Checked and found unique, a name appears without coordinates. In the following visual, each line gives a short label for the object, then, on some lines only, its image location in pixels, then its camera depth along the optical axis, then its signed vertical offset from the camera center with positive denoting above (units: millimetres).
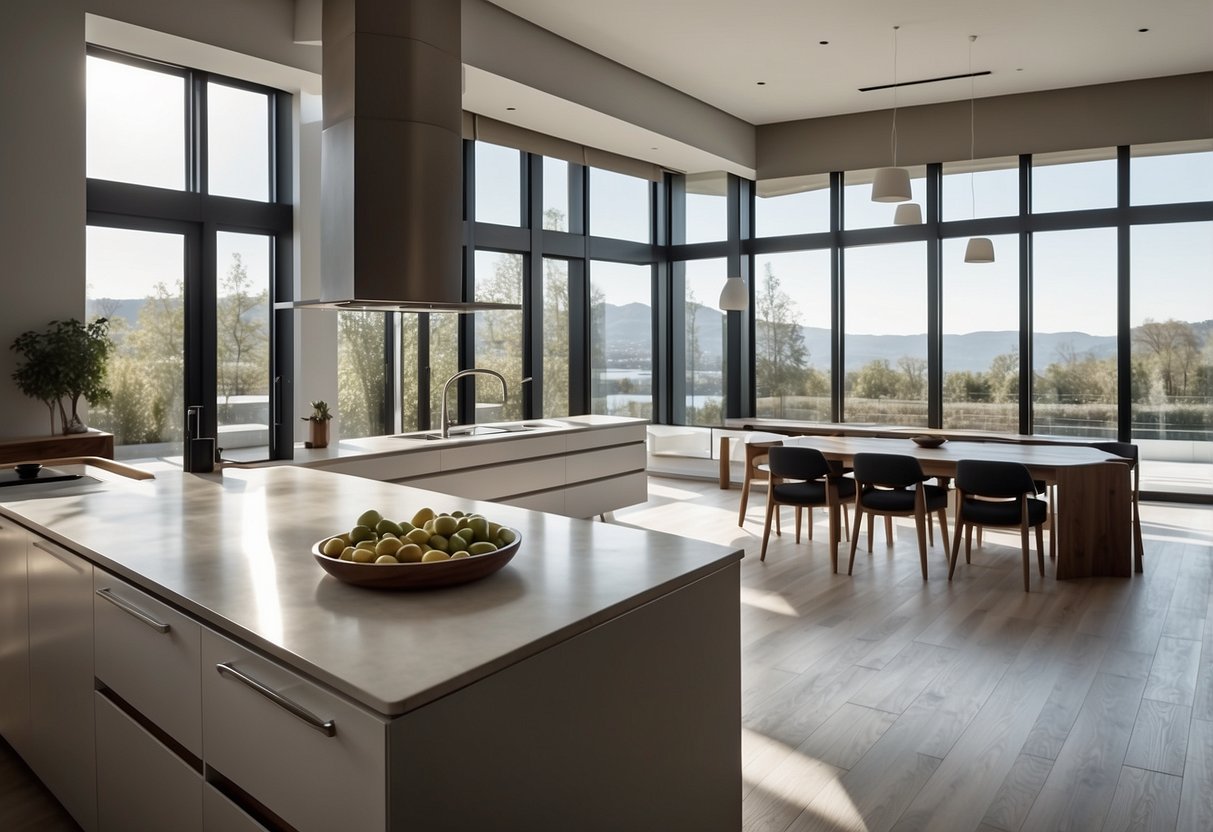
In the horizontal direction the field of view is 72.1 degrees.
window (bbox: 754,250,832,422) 8820 +731
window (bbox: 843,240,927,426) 8320 +699
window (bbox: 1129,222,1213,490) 7234 +576
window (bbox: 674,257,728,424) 9367 +694
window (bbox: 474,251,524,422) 7465 +625
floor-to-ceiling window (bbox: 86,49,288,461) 5070 +1026
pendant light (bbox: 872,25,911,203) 5812 +1523
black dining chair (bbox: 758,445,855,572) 5430 -524
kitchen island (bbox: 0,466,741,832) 1358 -529
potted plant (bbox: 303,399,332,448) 5047 -119
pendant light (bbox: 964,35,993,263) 6906 +1265
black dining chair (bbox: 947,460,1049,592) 4809 -578
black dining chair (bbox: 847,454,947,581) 5117 -571
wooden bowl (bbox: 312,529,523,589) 1771 -361
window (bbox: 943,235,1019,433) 7918 +608
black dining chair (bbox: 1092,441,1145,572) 5316 -393
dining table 5020 -673
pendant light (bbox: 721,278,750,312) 8000 +1046
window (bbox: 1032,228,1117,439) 7566 +638
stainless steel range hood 3666 +1129
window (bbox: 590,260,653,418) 8820 +709
